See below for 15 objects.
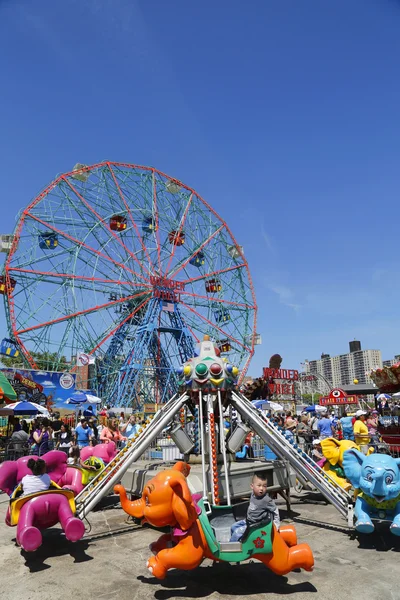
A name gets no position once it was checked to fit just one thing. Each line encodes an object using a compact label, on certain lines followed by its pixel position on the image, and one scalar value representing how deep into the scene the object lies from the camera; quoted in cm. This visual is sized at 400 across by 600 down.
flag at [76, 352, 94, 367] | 2419
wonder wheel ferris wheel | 2455
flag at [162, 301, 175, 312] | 2875
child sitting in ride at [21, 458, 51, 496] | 562
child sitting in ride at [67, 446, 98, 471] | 1066
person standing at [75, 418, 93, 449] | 1204
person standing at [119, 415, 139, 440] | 1226
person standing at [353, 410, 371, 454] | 1046
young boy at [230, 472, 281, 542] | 427
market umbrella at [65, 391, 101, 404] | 1756
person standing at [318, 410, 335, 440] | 1245
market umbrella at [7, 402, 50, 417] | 1369
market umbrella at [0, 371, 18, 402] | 1368
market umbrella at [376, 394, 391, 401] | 2408
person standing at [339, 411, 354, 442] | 1133
